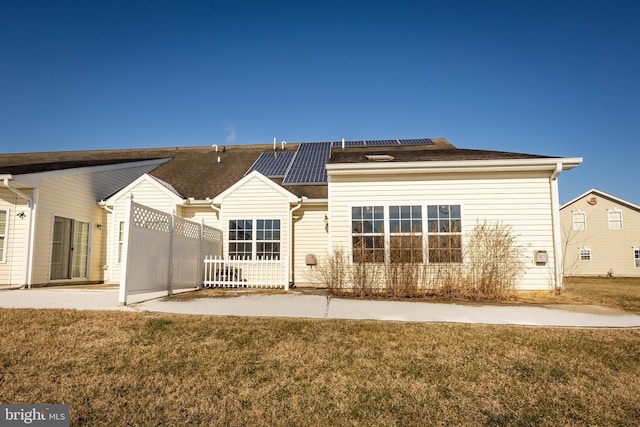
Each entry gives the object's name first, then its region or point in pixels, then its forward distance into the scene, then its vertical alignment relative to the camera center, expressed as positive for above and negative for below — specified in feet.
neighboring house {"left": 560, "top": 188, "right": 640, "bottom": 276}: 84.84 +3.50
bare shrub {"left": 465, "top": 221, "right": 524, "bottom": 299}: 30.06 -0.85
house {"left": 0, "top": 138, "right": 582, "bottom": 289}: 33.14 +4.31
